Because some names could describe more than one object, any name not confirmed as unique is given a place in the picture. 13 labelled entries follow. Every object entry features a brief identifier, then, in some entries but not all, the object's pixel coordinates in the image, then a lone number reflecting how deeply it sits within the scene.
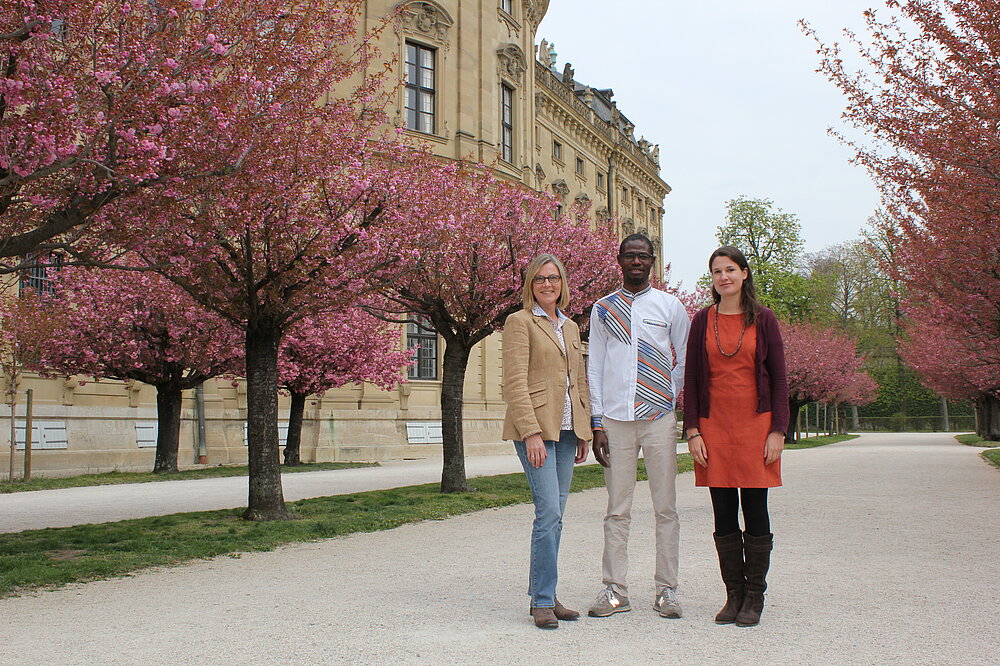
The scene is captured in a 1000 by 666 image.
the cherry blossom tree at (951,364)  21.93
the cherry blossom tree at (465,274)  14.77
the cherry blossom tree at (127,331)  18.92
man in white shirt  5.42
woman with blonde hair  5.17
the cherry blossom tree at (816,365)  44.31
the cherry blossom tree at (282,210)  8.88
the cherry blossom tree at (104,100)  7.11
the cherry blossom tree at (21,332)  17.56
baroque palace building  21.97
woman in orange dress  5.22
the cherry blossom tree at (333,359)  22.86
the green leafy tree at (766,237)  61.44
